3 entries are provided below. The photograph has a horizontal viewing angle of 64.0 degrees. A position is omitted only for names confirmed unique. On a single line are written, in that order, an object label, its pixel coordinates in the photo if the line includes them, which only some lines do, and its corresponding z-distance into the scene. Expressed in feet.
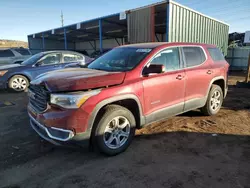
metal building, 32.99
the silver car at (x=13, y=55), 38.60
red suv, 9.14
